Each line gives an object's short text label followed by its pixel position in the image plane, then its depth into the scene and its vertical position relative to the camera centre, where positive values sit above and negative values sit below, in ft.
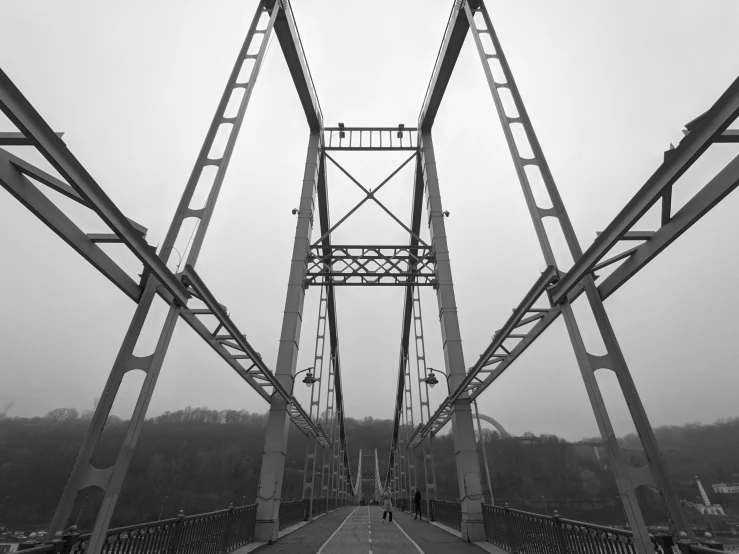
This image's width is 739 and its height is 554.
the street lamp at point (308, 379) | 61.57 +17.11
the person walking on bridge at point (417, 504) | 75.70 -0.38
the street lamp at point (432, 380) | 58.21 +16.28
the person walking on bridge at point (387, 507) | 71.69 -0.88
